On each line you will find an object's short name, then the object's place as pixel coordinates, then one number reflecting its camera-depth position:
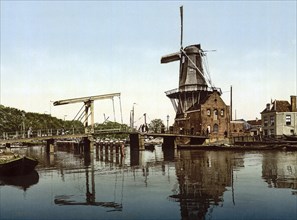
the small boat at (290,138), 57.10
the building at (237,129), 75.19
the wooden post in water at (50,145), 58.59
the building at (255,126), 89.03
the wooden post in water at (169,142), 65.44
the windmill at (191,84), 72.69
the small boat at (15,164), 27.98
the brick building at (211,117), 69.12
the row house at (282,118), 68.25
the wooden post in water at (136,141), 61.19
